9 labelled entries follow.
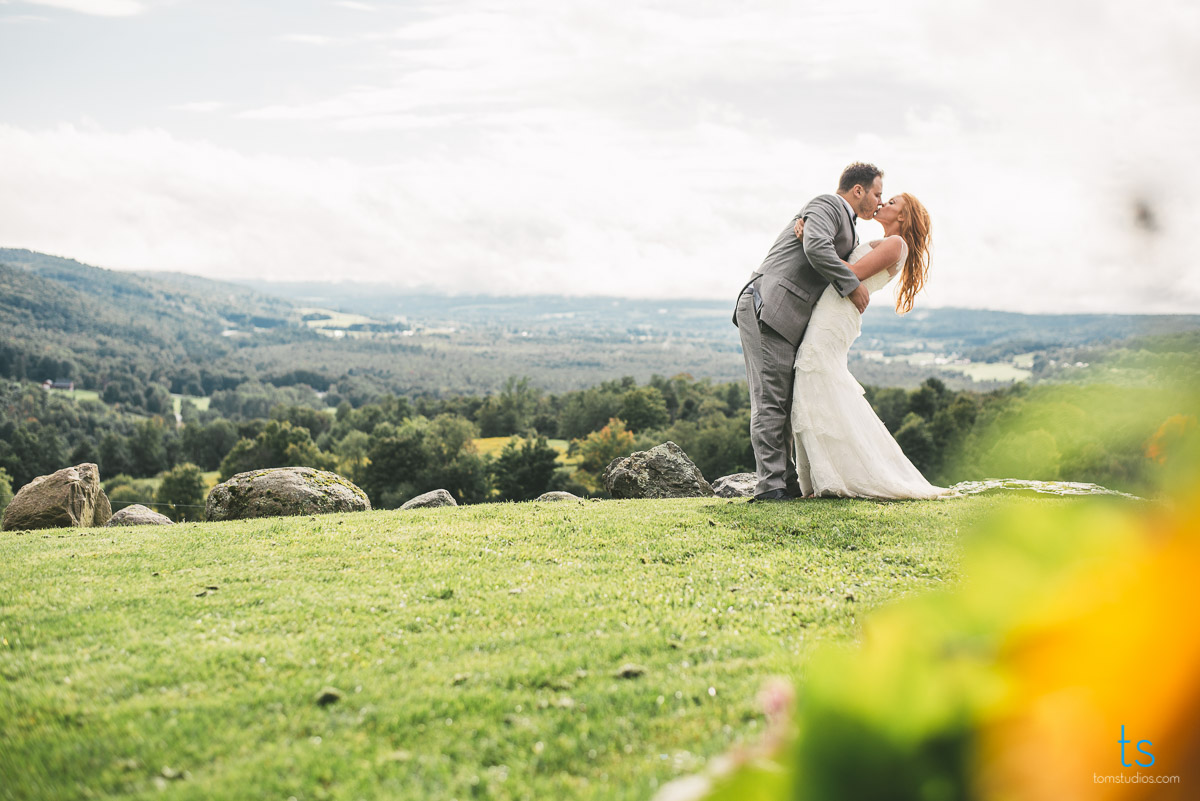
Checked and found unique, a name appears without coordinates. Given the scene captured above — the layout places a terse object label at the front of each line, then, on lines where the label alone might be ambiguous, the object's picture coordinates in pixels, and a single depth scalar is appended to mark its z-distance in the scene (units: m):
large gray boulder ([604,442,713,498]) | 17.70
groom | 11.67
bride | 11.22
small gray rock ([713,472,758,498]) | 17.00
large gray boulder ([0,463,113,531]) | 15.17
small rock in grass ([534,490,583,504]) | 15.65
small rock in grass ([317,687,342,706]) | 4.59
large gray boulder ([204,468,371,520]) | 15.02
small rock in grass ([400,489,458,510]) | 16.78
